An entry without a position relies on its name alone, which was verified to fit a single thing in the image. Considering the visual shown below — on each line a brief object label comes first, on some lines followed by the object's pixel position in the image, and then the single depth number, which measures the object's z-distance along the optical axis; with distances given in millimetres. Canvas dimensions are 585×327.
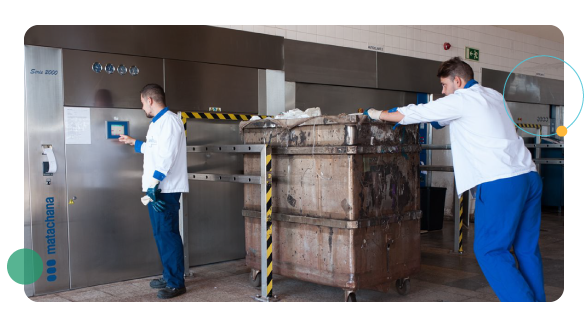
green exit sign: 8989
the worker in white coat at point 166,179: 4586
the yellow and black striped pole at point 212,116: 5485
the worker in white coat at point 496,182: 3627
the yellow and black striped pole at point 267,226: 4426
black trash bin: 7742
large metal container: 4227
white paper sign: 4914
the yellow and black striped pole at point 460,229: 6535
